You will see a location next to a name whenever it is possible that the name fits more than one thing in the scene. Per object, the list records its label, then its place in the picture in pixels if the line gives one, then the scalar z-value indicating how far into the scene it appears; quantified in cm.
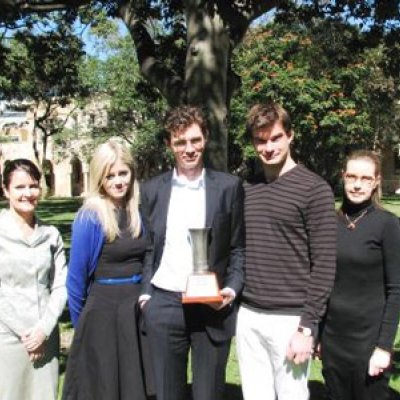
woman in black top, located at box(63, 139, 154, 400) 387
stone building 4866
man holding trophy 364
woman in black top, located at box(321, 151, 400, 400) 354
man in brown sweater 348
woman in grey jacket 383
